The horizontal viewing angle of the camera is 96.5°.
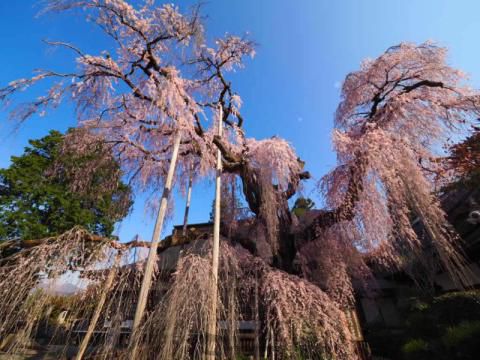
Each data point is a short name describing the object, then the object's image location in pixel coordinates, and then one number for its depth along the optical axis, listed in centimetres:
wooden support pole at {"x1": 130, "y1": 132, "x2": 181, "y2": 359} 224
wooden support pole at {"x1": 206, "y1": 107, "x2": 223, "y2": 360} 224
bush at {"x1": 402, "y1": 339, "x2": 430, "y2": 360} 523
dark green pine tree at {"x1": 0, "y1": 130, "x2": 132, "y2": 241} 1071
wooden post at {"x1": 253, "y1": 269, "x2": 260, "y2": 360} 296
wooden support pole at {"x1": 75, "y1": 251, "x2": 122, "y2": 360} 263
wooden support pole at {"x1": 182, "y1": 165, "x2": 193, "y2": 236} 600
